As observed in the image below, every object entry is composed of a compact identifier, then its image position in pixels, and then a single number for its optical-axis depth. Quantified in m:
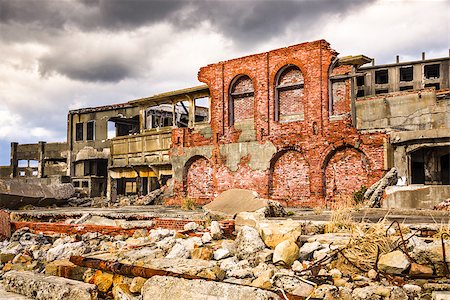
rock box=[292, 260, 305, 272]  5.48
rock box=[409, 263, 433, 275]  5.02
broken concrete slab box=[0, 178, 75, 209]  16.72
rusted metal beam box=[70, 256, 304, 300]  5.20
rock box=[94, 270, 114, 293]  5.87
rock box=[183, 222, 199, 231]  8.62
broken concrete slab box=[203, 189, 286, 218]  10.72
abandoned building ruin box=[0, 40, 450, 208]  15.83
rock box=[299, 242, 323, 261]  5.98
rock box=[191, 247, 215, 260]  6.29
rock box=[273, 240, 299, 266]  5.76
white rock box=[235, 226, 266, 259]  6.13
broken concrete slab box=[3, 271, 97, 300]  5.14
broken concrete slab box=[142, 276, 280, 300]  4.26
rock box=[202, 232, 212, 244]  7.43
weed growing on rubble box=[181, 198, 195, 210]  16.67
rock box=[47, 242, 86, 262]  7.65
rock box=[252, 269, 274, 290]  4.91
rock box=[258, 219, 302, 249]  6.42
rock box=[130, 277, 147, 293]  5.50
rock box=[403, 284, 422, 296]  4.59
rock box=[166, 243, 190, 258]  6.49
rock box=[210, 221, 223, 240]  7.71
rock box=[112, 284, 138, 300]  5.33
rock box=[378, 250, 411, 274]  5.06
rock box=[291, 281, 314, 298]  4.64
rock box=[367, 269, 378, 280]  5.08
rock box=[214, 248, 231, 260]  6.29
